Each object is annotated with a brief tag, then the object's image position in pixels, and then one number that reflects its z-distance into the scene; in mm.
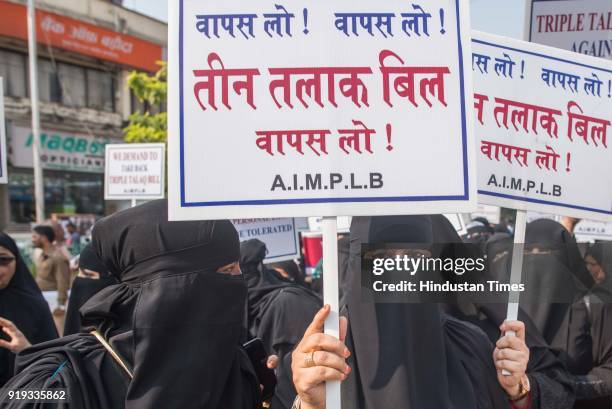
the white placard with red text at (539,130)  1948
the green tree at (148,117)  13758
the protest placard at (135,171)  6258
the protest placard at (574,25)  3041
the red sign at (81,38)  16781
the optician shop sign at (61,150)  16719
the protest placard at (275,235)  4484
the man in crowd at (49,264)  7699
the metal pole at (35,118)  14258
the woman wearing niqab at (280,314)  3189
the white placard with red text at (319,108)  1490
